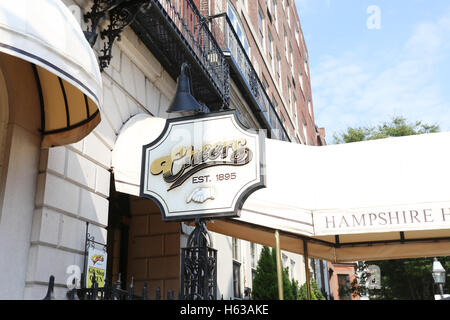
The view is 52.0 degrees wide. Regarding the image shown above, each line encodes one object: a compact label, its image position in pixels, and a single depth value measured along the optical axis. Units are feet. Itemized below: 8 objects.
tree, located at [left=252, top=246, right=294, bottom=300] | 45.93
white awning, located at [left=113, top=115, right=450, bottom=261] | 22.93
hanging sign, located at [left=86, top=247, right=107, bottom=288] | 21.88
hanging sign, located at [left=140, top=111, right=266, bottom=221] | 16.26
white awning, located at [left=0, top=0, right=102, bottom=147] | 13.53
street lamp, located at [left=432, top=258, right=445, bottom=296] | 61.26
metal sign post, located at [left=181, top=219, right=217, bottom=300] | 15.07
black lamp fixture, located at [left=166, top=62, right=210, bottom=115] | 20.29
